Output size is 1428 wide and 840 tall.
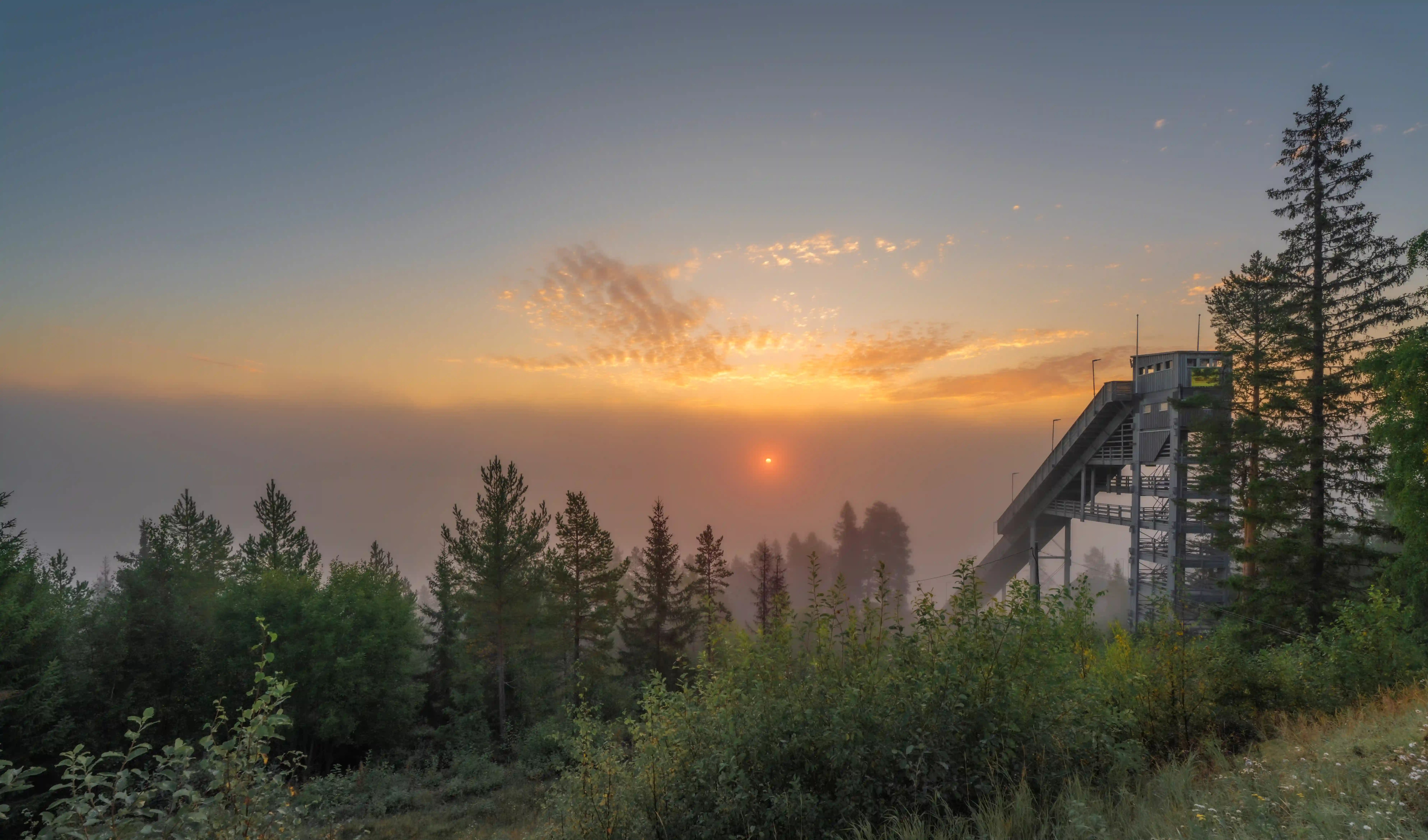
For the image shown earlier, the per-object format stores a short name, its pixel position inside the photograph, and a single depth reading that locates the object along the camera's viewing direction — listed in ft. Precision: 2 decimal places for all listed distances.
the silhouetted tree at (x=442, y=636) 118.93
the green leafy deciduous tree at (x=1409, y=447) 45.47
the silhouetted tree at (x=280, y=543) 132.87
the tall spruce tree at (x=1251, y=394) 62.59
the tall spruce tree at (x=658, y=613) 123.54
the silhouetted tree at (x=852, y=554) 278.87
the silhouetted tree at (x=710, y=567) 131.85
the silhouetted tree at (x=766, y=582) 142.31
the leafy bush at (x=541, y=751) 85.56
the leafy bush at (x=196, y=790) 11.82
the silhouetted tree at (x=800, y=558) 332.19
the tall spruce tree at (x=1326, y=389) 58.03
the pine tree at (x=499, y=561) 100.89
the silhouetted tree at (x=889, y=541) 278.46
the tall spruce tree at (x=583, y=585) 110.32
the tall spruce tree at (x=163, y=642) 89.97
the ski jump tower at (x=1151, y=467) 83.20
